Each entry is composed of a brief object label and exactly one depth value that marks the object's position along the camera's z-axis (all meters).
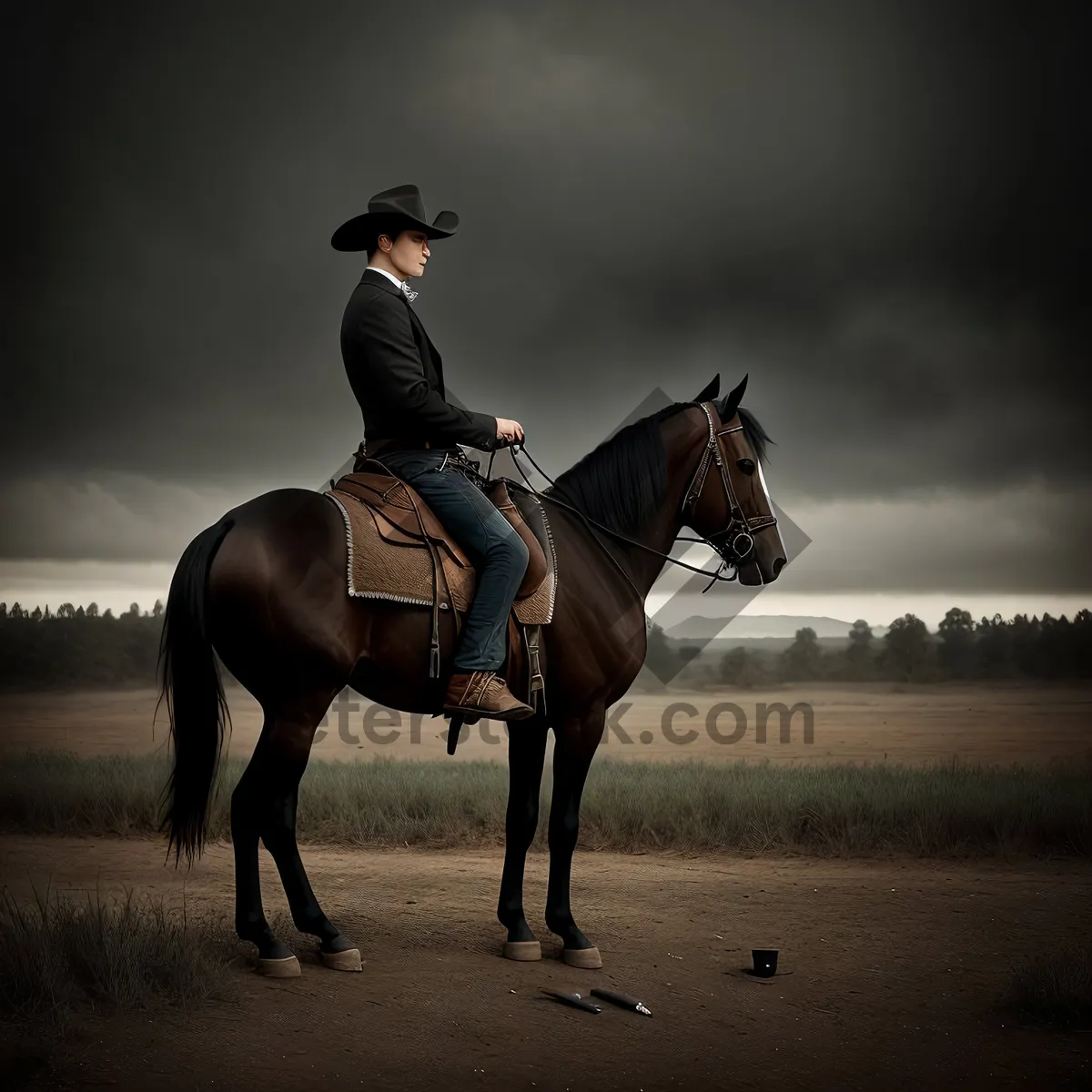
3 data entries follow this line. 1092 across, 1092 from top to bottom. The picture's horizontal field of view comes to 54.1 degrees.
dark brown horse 4.94
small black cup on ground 5.61
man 5.20
